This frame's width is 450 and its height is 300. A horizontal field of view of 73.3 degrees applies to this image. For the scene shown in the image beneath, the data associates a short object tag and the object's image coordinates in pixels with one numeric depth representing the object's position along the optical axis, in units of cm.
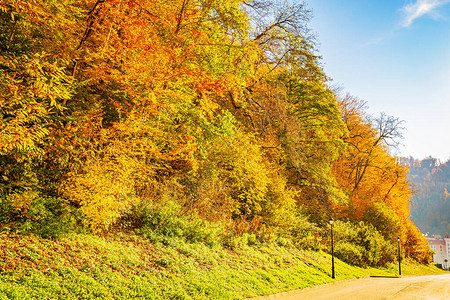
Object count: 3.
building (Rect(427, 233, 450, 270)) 11819
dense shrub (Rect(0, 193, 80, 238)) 670
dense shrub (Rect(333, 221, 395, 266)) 2091
